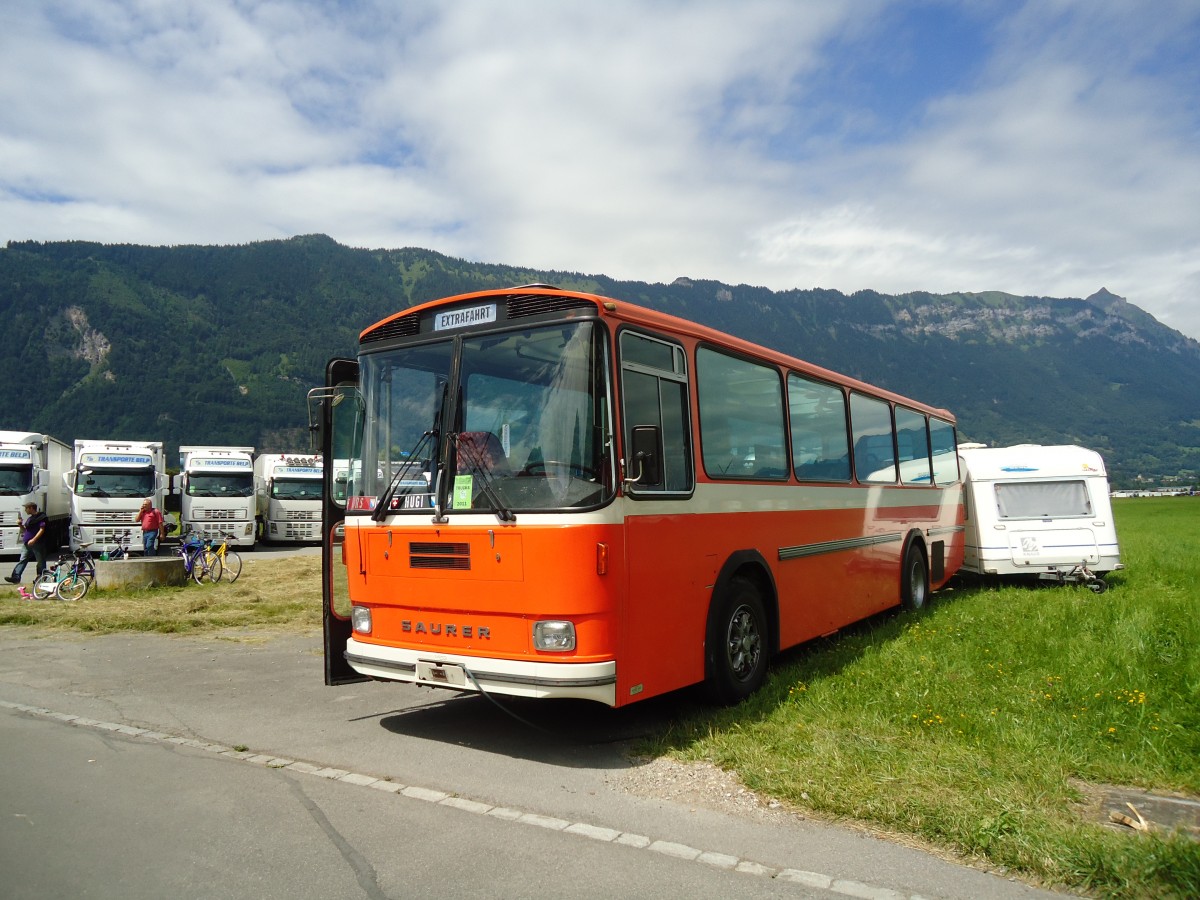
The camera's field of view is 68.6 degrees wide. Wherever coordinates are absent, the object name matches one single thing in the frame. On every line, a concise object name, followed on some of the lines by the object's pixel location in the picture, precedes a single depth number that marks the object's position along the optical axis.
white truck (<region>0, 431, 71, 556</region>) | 23.98
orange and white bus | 5.62
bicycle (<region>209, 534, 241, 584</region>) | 17.91
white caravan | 13.78
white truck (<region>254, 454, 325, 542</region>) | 31.86
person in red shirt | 21.30
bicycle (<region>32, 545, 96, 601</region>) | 15.20
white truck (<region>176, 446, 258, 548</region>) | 28.45
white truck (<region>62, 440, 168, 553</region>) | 24.53
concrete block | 15.82
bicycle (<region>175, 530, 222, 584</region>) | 17.31
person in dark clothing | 17.44
